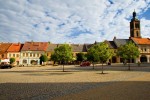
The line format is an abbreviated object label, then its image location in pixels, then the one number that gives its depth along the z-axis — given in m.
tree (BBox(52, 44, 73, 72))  18.42
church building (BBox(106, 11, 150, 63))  47.73
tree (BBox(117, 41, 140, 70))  20.24
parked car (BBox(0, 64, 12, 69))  27.59
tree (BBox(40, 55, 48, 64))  40.03
